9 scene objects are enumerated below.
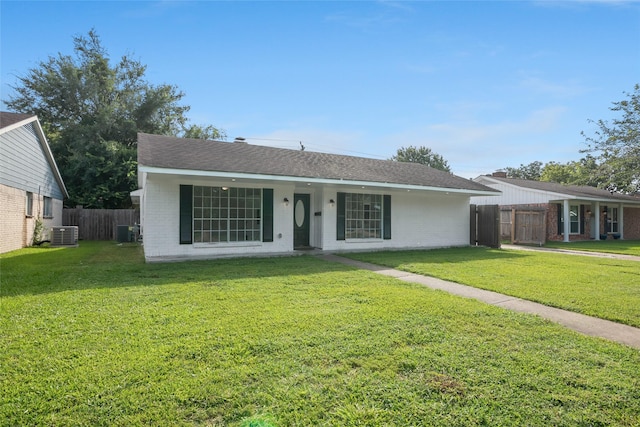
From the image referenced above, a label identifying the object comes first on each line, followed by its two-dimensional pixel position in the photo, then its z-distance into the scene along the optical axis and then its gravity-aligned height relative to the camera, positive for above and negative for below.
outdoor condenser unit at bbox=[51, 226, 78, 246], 14.06 -0.87
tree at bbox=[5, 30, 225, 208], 20.84 +7.32
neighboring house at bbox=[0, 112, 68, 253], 11.15 +1.33
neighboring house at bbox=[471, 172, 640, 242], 18.77 +0.63
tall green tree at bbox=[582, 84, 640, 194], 20.18 +4.53
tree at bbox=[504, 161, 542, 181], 55.32 +7.67
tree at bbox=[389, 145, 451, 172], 51.47 +9.15
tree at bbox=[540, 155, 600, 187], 38.28 +5.52
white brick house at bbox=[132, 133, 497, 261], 9.66 +0.50
